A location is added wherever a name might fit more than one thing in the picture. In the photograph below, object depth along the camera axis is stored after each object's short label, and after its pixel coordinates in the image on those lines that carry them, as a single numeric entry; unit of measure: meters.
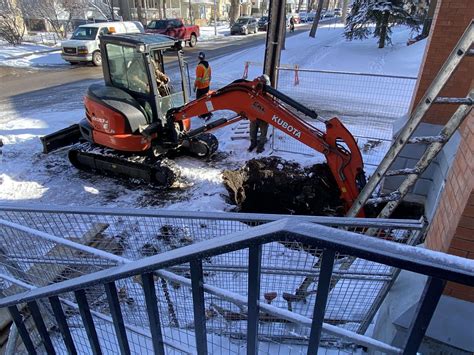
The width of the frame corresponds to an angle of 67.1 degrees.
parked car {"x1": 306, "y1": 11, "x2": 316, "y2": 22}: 51.47
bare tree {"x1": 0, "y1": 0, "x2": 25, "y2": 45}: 23.56
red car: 24.16
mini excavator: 5.83
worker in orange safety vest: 10.10
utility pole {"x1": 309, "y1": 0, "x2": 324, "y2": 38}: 27.03
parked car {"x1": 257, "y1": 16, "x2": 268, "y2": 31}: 35.97
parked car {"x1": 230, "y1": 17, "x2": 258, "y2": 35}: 32.74
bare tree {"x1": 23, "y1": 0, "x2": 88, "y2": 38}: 26.62
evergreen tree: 18.72
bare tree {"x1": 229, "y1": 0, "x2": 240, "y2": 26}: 38.92
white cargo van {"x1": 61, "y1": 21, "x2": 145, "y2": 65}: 17.50
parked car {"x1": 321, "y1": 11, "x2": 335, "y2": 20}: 56.42
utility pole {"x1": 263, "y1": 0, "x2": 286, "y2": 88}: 7.98
